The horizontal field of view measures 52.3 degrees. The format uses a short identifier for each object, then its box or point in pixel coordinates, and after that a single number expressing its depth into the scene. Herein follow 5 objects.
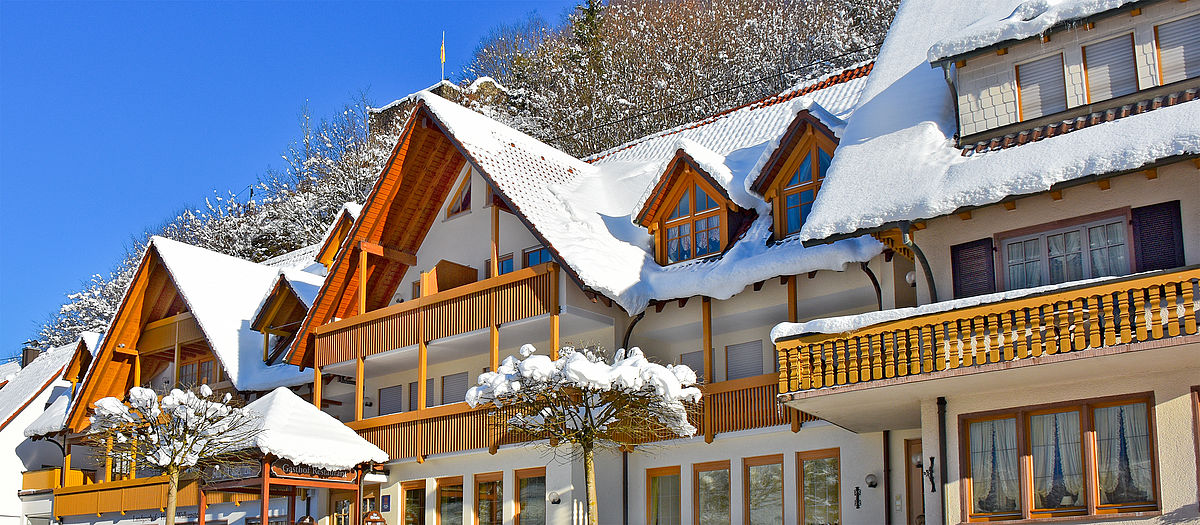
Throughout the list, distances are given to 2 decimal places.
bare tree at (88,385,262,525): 23.22
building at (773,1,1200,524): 14.83
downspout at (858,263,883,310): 19.59
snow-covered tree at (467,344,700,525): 18.38
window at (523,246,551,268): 25.72
